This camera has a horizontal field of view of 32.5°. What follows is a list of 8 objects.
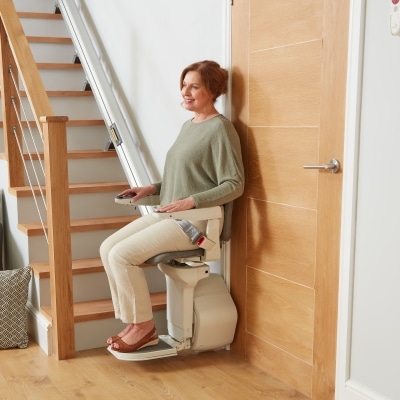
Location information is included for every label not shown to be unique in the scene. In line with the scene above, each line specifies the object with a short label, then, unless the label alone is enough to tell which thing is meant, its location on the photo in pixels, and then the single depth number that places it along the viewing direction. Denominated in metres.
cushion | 3.42
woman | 3.06
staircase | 3.48
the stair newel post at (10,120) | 3.96
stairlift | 3.12
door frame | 2.45
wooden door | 2.67
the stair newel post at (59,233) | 3.21
